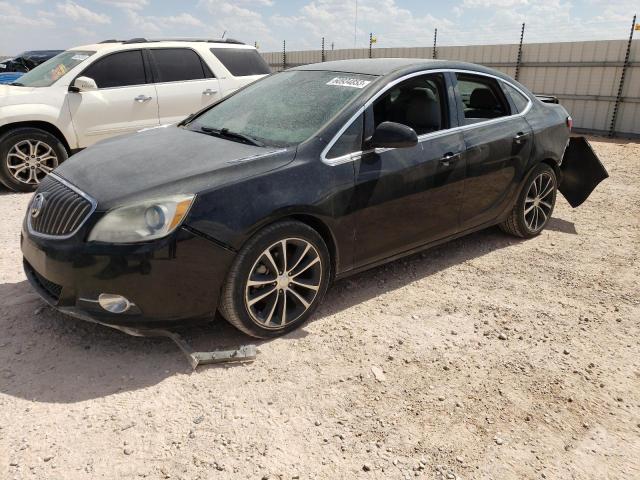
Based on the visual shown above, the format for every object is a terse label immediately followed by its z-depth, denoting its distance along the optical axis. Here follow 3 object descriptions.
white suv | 6.62
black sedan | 2.90
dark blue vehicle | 13.66
